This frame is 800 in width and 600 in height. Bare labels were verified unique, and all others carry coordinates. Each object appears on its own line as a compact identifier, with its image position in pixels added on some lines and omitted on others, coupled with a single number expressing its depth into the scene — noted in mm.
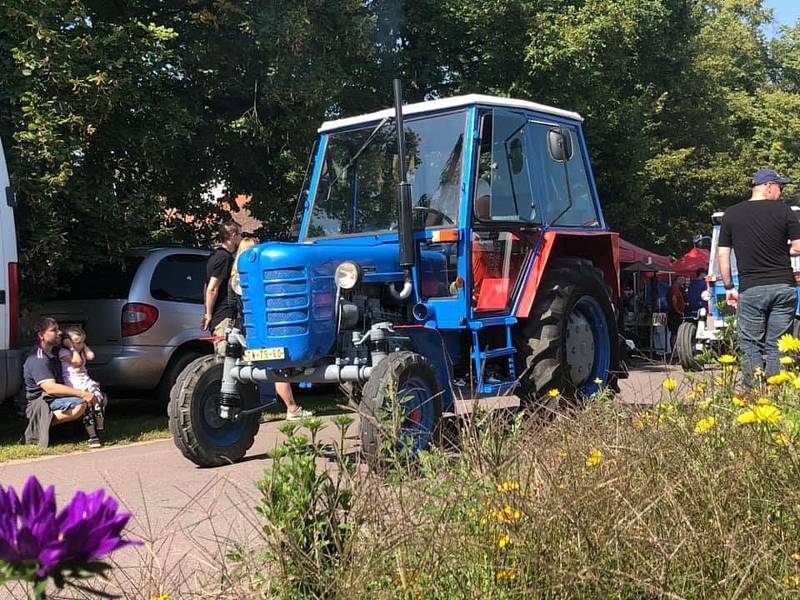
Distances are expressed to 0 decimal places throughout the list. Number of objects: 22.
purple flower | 1458
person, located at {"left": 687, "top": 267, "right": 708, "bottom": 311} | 20361
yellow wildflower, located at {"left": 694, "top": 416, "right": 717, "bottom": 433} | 3672
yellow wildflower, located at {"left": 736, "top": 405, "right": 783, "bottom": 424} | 3312
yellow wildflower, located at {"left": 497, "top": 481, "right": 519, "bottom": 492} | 3002
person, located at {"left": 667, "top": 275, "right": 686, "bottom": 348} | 20688
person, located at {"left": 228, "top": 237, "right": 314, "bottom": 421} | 7957
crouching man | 8523
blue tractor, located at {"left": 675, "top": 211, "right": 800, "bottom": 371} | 14789
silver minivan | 9773
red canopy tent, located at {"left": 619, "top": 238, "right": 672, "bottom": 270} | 20438
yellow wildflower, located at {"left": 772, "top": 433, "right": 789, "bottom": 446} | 3284
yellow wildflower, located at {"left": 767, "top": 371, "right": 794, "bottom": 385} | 4047
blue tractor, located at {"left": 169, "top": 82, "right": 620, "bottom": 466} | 6445
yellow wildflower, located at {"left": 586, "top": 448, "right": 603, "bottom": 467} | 3313
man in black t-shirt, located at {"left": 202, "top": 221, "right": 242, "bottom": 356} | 9078
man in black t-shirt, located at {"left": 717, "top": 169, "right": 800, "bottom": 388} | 6988
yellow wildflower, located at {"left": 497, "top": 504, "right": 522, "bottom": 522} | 2867
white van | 8227
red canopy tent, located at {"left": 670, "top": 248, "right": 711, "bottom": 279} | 23986
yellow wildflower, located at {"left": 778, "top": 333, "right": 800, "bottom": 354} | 4639
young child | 8742
